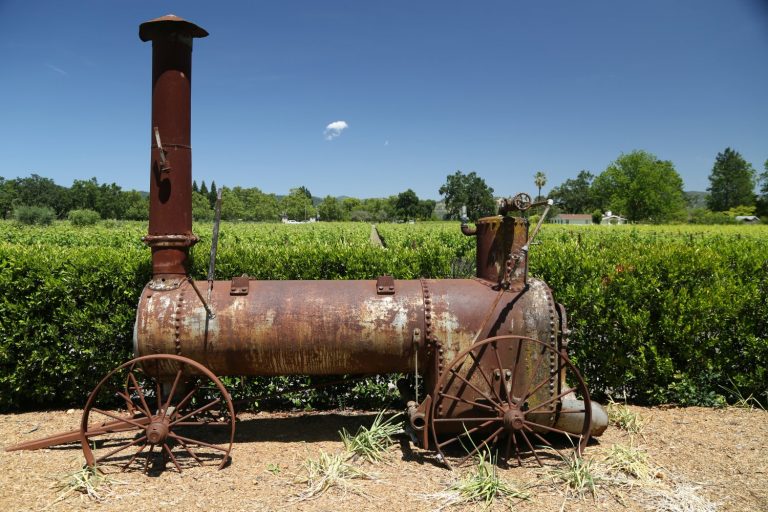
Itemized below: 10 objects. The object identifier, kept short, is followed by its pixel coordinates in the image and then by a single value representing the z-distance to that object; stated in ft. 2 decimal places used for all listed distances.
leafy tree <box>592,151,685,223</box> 282.15
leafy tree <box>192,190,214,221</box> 236.22
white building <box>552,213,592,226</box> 341.82
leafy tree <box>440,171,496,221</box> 332.19
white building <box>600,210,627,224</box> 266.08
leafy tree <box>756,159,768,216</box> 254.47
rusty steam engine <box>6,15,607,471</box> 12.53
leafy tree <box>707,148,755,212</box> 320.50
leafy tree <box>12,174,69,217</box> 331.16
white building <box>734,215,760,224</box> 251.19
